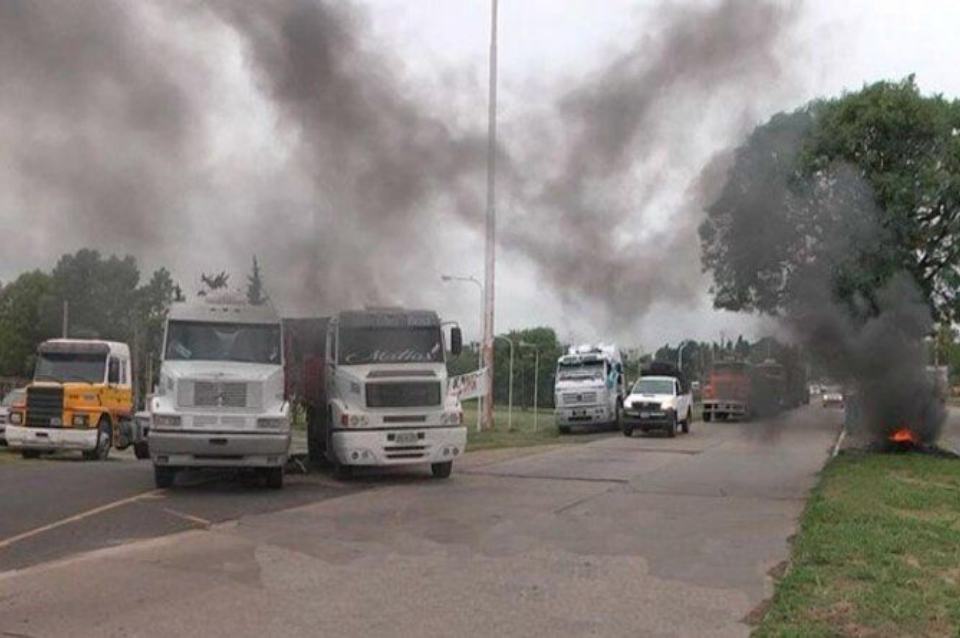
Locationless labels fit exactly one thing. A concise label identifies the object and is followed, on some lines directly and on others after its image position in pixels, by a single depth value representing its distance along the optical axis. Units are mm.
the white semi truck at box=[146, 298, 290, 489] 16125
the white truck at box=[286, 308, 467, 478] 18047
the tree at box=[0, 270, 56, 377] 71562
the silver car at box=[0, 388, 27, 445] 26761
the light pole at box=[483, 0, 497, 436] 32312
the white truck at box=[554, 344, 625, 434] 38344
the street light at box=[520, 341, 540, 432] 51028
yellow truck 25312
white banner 29981
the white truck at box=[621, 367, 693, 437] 34875
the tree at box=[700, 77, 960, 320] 19656
